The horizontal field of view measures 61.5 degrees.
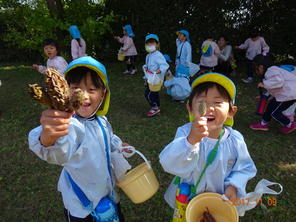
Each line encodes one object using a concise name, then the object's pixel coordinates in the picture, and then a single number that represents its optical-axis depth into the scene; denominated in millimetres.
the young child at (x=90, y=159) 1720
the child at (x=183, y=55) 6396
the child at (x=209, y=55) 7395
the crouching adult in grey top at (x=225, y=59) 8031
